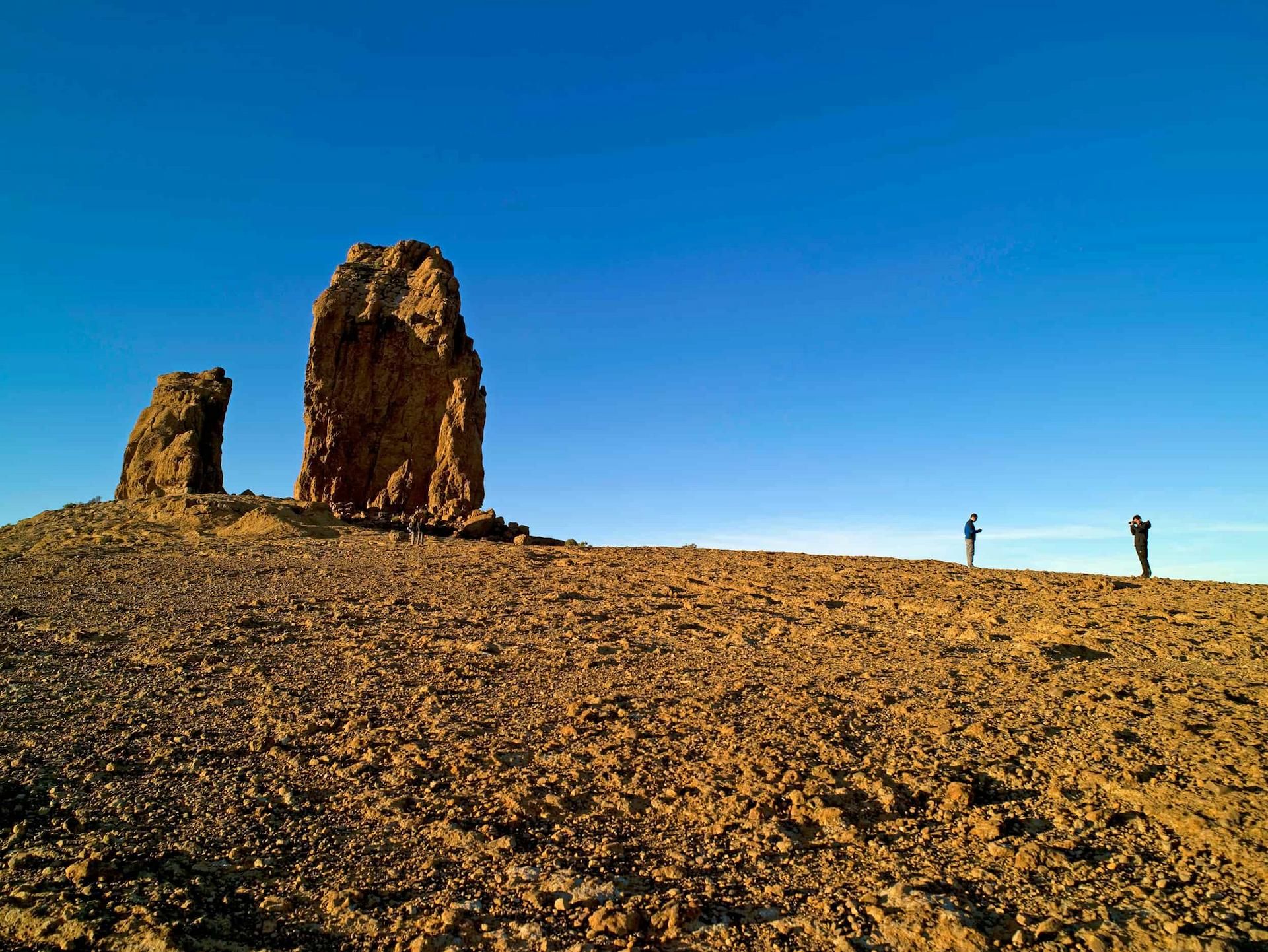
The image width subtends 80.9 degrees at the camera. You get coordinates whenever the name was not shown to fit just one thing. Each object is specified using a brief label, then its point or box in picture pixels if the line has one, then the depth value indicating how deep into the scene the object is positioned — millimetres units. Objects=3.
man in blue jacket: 21406
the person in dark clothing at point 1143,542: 19703
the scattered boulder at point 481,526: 25047
